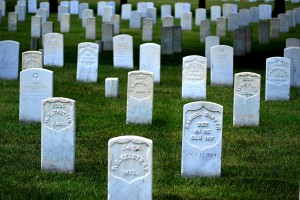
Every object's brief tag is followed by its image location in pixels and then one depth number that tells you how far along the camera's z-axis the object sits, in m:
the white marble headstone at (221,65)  22.93
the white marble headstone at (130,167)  11.70
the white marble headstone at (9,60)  23.22
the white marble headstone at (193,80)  20.83
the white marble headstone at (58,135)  13.98
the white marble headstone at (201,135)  13.77
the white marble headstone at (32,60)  21.80
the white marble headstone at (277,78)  20.64
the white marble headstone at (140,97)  17.72
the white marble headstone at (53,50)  25.89
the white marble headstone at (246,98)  17.78
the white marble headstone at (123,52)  25.89
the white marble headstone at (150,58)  23.59
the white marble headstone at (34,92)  17.64
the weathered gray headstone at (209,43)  27.67
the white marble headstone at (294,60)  23.30
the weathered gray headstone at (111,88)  20.88
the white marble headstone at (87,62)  23.23
